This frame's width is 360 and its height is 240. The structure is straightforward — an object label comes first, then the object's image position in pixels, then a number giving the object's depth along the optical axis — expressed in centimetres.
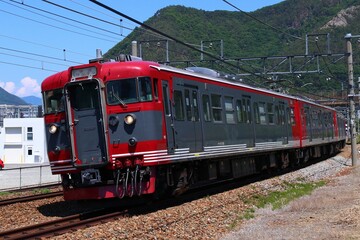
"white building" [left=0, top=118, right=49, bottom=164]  6731
